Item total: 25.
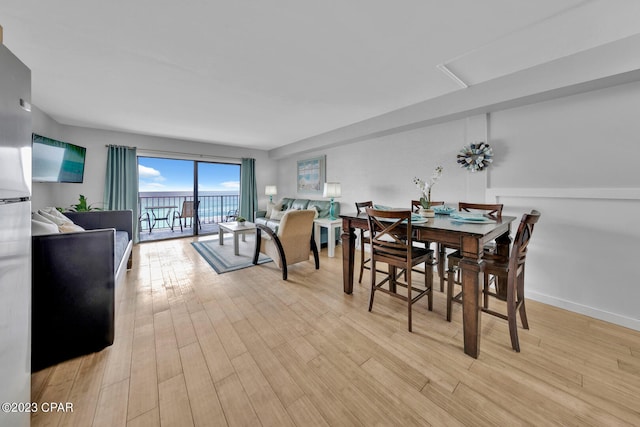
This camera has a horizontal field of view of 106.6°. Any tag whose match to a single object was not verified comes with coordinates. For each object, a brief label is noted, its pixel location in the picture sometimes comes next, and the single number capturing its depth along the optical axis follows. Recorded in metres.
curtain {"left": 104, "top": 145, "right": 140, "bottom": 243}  4.60
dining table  1.62
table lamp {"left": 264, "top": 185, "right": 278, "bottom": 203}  6.30
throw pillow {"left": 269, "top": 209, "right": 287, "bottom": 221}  5.55
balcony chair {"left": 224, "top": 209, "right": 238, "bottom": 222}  7.18
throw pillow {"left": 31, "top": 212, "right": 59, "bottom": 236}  1.62
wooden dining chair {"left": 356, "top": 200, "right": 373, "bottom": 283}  2.50
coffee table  3.89
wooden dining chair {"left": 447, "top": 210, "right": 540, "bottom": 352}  1.66
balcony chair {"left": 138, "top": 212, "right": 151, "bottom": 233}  6.34
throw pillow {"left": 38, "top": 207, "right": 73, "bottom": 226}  2.43
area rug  3.45
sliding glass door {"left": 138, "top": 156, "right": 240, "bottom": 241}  5.77
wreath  2.70
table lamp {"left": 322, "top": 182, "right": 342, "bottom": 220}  4.41
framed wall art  5.30
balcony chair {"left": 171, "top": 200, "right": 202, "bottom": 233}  6.18
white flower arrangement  2.29
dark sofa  1.53
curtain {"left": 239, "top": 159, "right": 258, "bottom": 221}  6.24
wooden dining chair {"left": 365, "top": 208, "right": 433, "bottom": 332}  1.91
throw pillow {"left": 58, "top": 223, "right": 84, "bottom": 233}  2.22
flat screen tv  2.83
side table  4.05
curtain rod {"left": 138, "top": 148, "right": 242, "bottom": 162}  4.98
